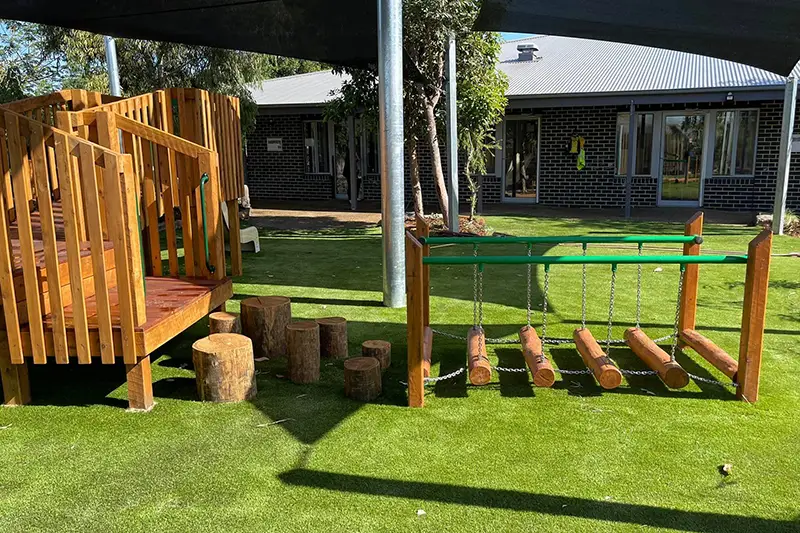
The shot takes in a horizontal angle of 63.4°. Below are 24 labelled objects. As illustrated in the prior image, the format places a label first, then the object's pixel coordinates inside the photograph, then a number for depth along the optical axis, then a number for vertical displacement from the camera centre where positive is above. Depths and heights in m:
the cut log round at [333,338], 5.11 -1.38
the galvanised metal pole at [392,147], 6.19 +0.14
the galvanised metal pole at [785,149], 10.63 +0.10
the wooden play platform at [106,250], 3.80 -0.59
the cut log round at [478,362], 4.08 -1.29
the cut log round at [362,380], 4.23 -1.42
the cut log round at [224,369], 4.17 -1.32
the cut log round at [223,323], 4.99 -1.21
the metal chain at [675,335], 4.34 -1.23
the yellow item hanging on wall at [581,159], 15.95 -0.01
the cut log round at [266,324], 5.14 -1.27
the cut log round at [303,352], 4.53 -1.32
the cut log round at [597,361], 4.02 -1.31
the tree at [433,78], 10.57 +1.47
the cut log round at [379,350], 4.71 -1.36
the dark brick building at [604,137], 14.39 +0.55
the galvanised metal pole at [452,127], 10.16 +0.53
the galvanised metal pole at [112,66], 9.64 +1.48
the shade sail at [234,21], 6.57 +1.57
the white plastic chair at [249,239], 9.80 -1.14
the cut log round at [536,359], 4.05 -1.30
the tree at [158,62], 13.26 +2.11
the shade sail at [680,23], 4.76 +1.06
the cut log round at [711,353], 4.27 -1.36
